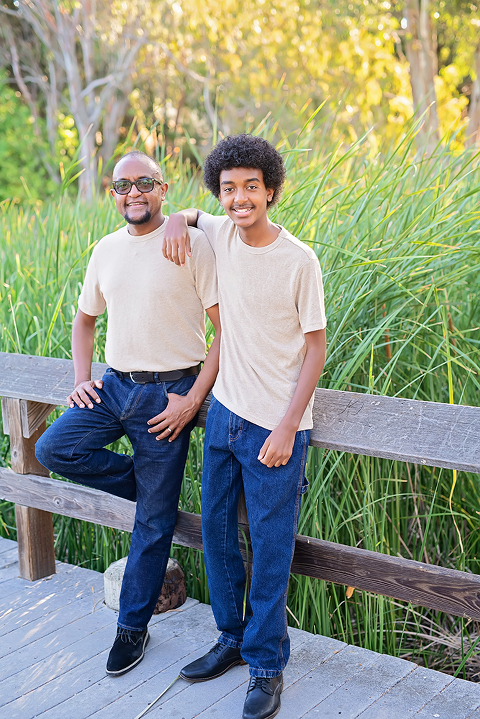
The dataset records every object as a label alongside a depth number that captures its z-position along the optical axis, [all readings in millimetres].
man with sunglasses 2451
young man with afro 2131
